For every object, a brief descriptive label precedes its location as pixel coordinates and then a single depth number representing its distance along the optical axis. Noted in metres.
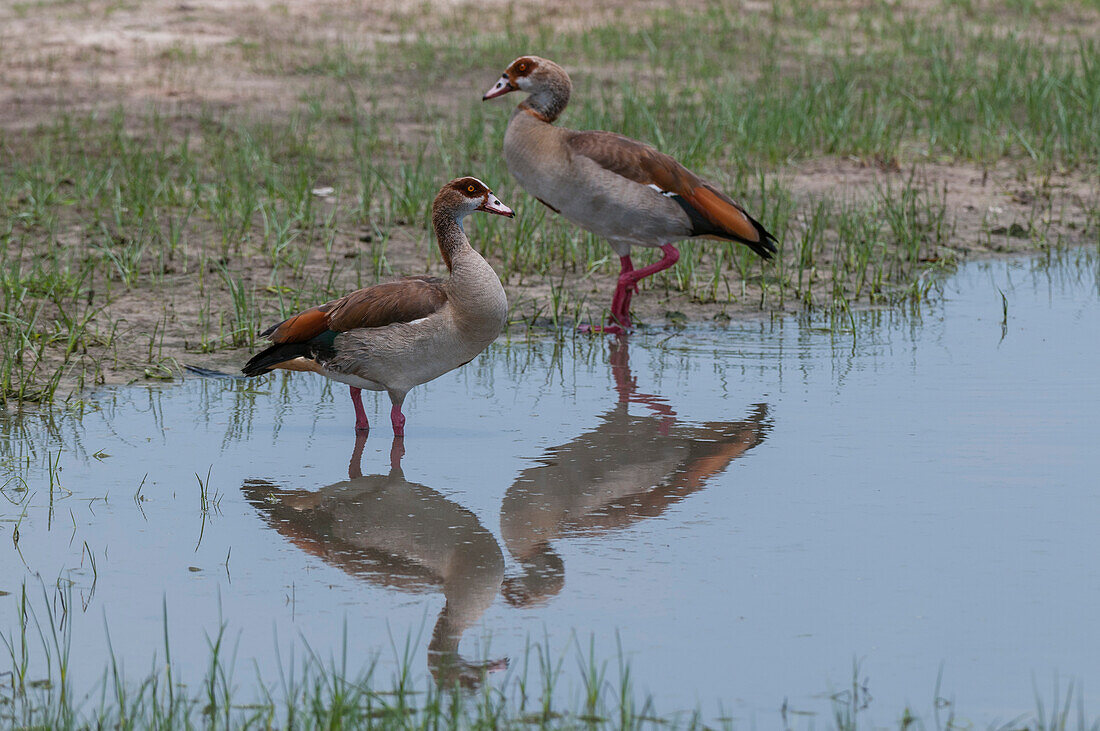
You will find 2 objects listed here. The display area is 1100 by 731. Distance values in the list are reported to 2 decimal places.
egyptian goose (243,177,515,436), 12.51
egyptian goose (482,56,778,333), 17.25
